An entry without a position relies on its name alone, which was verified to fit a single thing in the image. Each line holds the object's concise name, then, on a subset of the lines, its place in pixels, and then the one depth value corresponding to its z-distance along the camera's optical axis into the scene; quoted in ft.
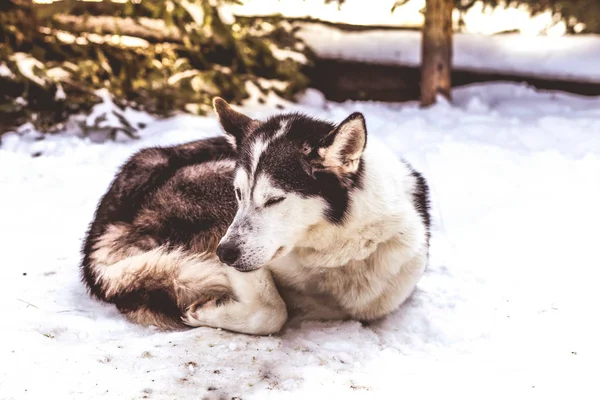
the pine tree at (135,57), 19.17
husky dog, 8.36
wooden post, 21.12
